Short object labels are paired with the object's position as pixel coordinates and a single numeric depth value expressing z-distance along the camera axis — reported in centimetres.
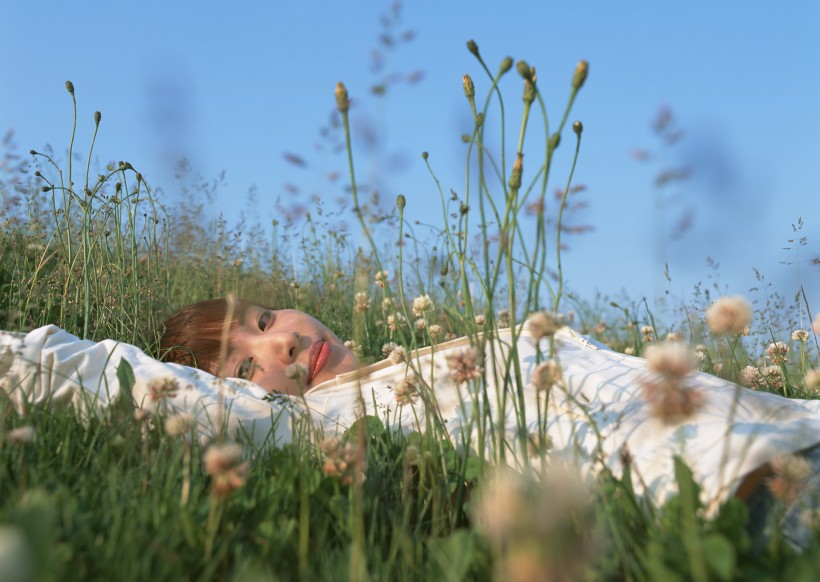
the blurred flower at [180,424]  66
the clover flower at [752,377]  104
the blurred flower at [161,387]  69
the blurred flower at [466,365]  64
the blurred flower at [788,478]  56
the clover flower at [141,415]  72
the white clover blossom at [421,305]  83
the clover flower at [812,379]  80
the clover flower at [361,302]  86
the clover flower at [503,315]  108
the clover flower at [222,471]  54
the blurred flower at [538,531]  29
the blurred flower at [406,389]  75
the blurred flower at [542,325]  58
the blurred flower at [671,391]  45
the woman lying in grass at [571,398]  58
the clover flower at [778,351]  110
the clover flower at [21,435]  66
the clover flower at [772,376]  110
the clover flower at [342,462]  63
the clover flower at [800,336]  113
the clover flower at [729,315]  51
